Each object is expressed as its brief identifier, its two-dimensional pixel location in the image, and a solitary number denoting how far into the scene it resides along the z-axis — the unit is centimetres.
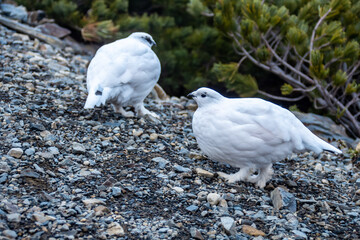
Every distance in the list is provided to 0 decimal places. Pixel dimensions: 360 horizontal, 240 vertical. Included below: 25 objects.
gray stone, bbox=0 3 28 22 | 631
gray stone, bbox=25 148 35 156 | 299
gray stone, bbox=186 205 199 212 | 269
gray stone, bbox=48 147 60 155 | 311
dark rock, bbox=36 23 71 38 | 616
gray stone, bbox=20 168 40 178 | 270
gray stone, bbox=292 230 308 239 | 255
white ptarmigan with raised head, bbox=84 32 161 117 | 368
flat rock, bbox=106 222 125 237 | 229
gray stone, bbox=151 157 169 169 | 321
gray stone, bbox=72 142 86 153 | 322
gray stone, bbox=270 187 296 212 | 285
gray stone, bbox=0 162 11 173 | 271
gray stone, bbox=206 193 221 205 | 277
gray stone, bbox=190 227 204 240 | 238
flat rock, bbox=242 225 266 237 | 251
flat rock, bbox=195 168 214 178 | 315
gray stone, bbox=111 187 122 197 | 270
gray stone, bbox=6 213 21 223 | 225
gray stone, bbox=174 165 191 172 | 319
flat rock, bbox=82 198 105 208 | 253
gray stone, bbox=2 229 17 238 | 212
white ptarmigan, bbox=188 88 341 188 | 290
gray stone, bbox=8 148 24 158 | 292
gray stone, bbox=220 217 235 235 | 247
